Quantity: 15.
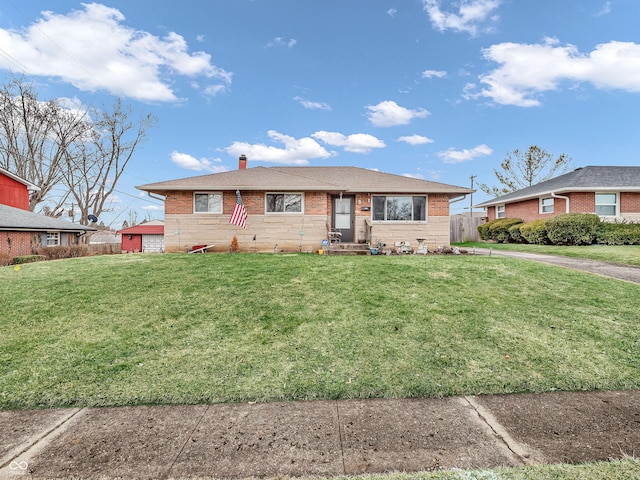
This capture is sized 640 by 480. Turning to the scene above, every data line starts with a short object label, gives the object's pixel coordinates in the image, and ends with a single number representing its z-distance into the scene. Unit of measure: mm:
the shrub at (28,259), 15612
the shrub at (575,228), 16156
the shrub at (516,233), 20388
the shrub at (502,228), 21547
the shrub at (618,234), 15992
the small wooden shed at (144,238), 29969
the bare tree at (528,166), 31619
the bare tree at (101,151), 29188
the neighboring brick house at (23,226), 17942
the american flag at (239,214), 12711
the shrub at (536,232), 17844
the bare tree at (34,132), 26625
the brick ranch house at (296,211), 13641
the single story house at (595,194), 18062
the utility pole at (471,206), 30962
